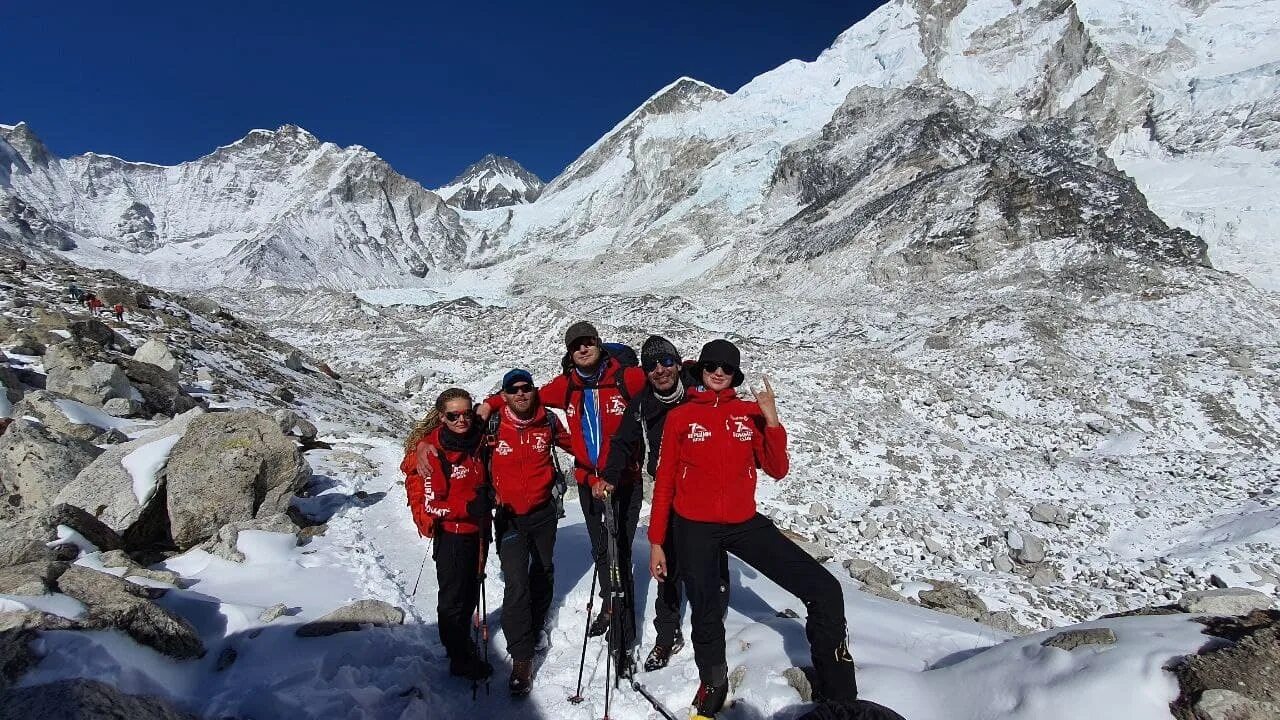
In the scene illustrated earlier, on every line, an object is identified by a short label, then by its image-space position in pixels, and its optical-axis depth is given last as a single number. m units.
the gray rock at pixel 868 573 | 8.55
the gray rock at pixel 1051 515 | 11.68
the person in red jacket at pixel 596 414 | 4.71
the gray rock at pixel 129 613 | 3.56
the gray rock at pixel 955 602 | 7.29
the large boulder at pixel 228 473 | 6.83
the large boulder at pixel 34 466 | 7.05
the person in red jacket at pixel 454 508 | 4.43
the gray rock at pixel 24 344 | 12.91
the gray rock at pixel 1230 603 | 4.11
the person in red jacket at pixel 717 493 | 3.82
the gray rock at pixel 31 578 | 3.46
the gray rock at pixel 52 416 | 8.45
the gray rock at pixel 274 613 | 4.75
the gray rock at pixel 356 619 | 4.69
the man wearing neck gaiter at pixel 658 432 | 4.39
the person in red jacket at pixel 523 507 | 4.38
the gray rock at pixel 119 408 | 9.98
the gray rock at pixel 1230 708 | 2.59
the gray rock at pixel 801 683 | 3.89
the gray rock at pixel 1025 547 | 10.55
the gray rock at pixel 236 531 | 6.19
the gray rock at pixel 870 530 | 11.02
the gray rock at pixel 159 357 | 14.45
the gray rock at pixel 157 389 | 11.34
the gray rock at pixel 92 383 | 10.09
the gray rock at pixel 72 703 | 2.57
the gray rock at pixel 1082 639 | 3.35
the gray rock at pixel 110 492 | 6.40
